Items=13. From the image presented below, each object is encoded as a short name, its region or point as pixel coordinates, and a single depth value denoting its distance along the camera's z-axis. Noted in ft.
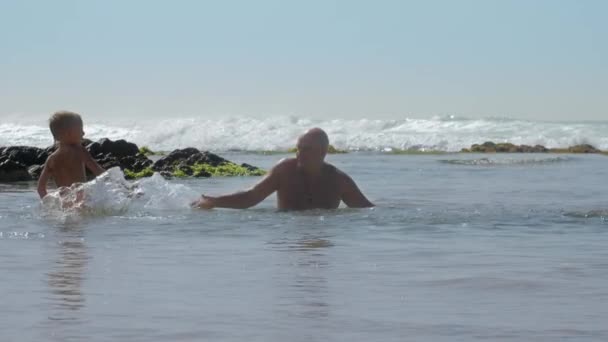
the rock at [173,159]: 61.31
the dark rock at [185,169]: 59.72
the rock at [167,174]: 57.82
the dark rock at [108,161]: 58.56
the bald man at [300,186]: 33.76
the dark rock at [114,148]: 61.57
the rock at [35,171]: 56.29
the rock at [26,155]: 60.95
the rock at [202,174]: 59.62
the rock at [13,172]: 55.42
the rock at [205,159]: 63.93
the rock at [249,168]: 63.97
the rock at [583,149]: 115.34
